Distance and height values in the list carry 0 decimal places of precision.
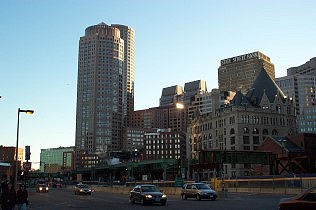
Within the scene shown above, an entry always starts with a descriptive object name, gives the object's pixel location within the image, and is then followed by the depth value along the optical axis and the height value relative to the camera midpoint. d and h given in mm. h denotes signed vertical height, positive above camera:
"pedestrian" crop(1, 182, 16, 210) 19719 -1544
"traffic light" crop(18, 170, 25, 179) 43038 -700
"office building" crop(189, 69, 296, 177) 139000 +15172
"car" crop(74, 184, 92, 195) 59875 -3413
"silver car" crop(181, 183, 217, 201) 39000 -2454
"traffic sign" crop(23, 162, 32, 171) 43938 -91
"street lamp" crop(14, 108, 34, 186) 32719 +4184
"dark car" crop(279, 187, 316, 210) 15875 -1387
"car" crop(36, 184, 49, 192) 80819 -4206
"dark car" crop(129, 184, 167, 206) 33125 -2374
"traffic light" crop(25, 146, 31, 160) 45031 +1396
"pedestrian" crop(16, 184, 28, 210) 21734 -1681
